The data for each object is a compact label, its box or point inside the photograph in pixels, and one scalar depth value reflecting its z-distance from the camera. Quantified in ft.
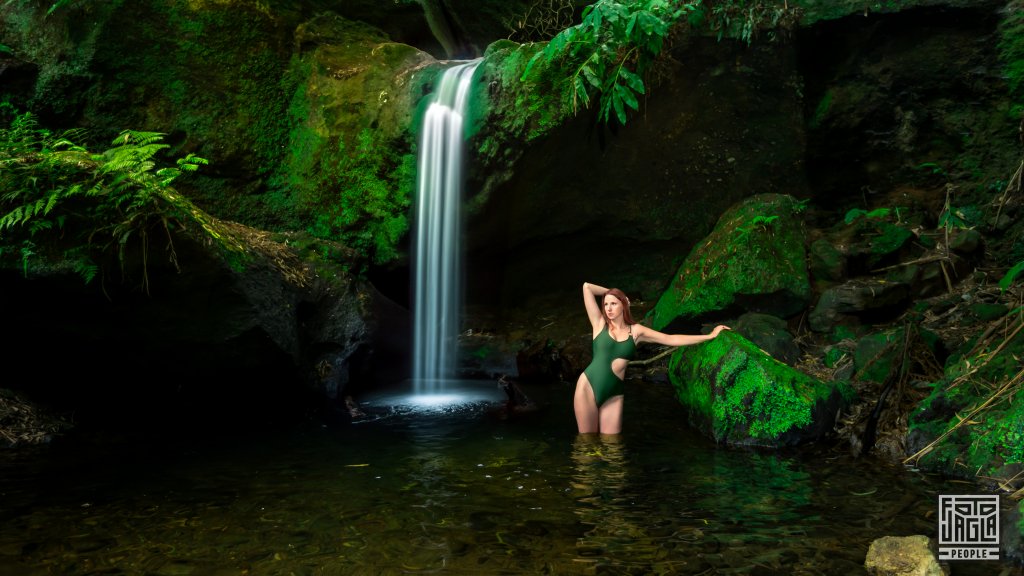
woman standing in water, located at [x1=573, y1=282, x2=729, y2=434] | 20.48
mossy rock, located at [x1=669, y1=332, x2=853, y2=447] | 18.93
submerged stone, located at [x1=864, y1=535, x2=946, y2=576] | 10.53
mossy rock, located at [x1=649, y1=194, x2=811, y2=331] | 29.25
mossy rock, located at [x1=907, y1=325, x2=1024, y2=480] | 15.42
